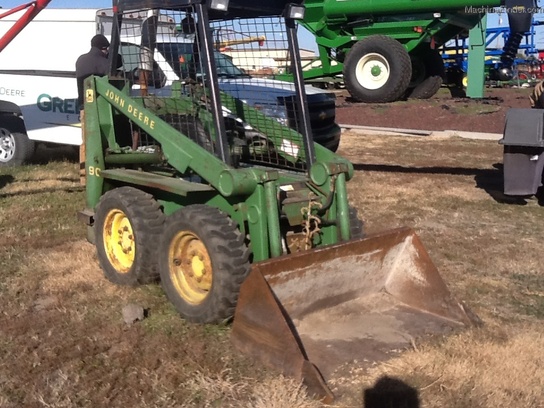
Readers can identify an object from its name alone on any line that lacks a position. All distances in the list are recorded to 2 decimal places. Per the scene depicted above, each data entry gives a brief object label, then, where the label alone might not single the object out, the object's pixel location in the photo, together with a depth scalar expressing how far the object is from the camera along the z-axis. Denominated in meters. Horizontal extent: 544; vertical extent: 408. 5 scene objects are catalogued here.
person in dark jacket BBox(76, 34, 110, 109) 7.67
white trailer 9.54
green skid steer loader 4.07
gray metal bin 7.45
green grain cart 15.31
